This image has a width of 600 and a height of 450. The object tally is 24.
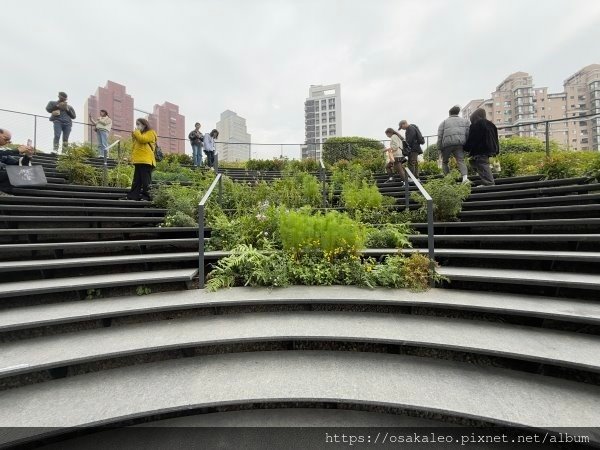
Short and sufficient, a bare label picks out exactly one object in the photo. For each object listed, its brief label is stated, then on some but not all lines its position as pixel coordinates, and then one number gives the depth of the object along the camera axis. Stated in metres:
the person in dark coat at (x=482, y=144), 6.22
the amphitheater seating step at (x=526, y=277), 2.93
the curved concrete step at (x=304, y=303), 2.75
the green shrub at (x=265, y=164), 14.94
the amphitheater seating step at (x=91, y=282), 3.07
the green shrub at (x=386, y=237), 4.59
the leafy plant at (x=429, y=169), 9.80
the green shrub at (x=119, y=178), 7.63
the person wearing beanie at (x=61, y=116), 8.98
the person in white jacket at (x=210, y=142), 11.44
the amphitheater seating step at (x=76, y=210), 4.61
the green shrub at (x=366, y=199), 6.03
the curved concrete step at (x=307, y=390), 2.04
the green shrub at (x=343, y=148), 16.02
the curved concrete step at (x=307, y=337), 2.38
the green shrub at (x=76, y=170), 7.20
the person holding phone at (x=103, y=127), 10.05
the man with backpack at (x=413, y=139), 7.80
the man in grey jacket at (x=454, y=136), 6.53
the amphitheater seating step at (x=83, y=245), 3.59
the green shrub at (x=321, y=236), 4.08
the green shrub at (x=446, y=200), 5.03
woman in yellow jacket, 5.74
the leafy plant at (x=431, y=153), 16.16
